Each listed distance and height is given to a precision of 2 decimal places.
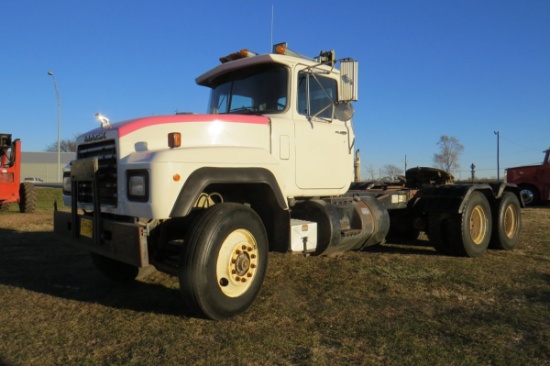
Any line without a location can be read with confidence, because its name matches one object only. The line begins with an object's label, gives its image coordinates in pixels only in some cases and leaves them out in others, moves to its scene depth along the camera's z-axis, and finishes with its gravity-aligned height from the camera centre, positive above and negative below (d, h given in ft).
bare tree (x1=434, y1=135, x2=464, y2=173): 160.45 +9.66
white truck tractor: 12.32 -0.01
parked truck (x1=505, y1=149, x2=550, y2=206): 62.90 +0.17
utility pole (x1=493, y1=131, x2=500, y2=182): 180.94 +10.54
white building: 249.75 +9.45
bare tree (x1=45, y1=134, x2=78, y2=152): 287.89 +25.81
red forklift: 43.62 +0.47
